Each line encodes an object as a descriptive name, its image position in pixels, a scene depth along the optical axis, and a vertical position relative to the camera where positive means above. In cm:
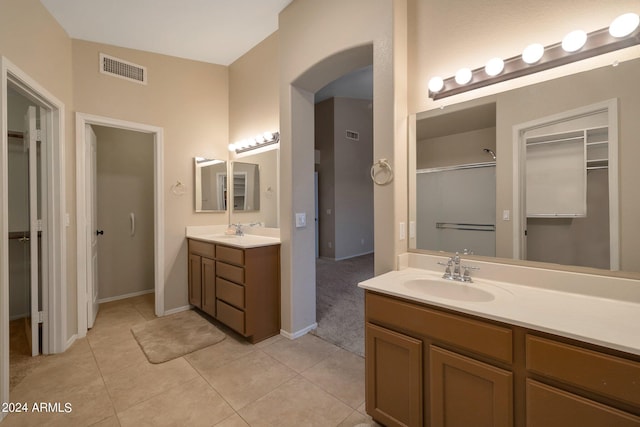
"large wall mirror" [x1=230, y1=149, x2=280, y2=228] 289 +29
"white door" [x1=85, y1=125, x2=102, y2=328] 266 -28
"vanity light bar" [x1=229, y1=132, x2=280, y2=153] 283 +82
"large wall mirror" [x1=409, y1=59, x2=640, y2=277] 117 +20
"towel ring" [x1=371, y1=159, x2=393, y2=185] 171 +26
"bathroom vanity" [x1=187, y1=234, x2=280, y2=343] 235 -67
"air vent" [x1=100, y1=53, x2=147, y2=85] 269 +152
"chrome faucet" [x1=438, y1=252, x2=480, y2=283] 152 -35
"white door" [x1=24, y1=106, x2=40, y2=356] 216 -6
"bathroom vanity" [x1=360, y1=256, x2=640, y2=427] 86 -56
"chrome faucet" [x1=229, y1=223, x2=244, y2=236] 321 -20
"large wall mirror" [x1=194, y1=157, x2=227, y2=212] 326 +36
